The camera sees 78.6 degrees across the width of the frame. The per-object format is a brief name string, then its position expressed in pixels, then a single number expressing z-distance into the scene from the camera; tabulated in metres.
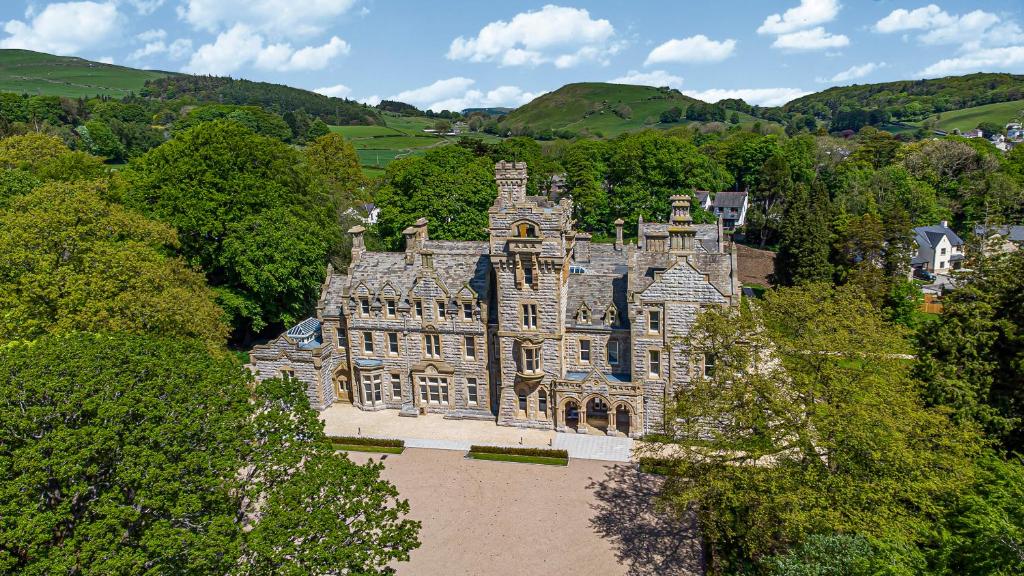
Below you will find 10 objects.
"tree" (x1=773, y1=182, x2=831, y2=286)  62.47
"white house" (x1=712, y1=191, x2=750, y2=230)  101.88
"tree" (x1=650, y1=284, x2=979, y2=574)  23.28
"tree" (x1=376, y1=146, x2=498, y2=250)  65.31
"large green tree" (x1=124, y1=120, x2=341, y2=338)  51.88
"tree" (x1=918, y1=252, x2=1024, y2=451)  31.23
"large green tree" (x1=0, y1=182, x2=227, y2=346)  34.41
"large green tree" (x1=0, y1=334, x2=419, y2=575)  18.44
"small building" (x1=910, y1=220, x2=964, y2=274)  81.06
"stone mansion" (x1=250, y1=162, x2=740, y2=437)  39.06
